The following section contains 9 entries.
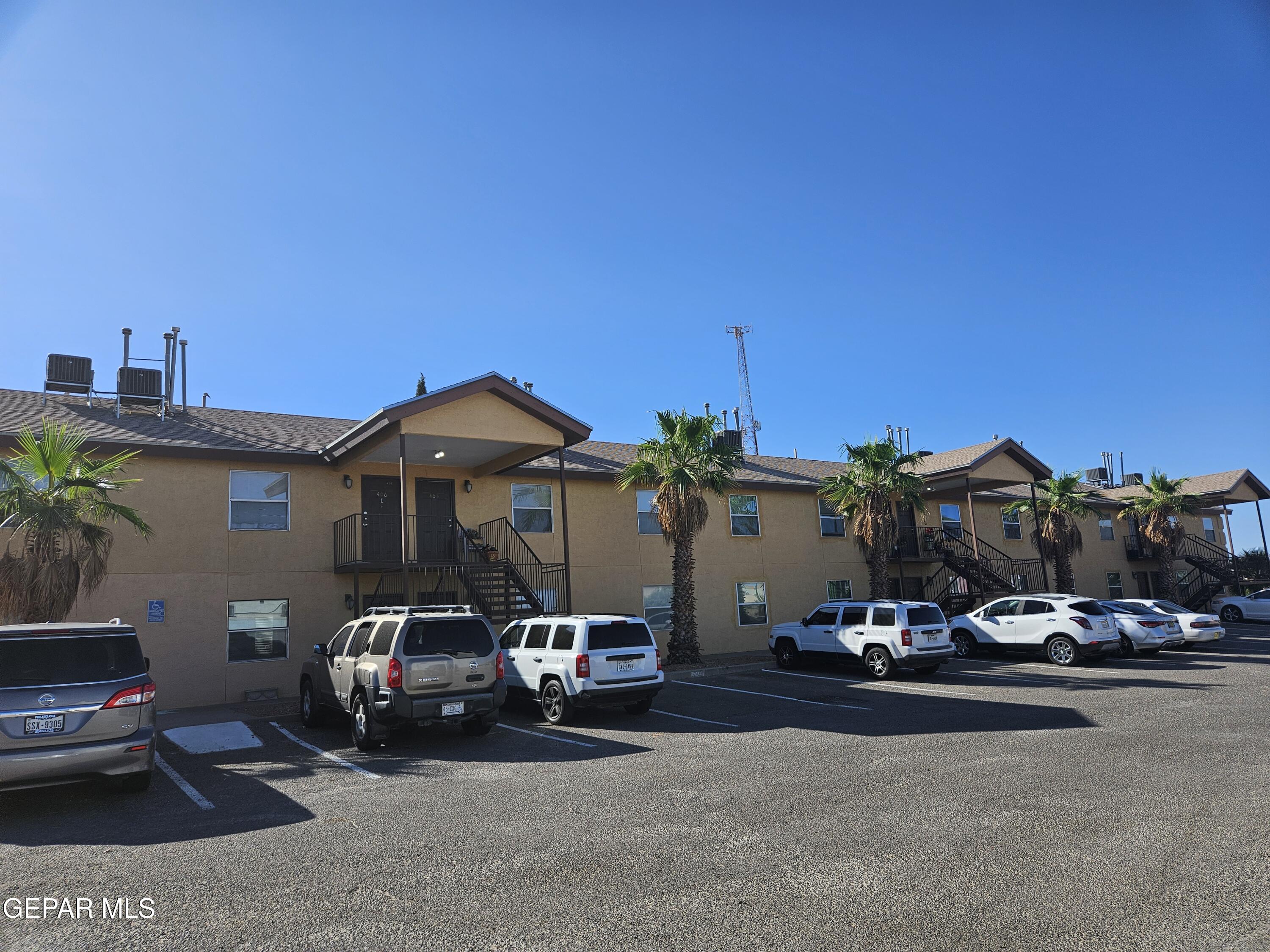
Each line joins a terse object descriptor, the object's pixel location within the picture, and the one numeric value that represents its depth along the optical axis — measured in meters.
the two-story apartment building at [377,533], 15.77
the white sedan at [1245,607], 29.25
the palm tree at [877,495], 22.80
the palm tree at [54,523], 11.54
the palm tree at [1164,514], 32.19
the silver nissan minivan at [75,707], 7.28
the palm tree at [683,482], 19.80
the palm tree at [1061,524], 29.02
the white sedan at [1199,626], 20.44
